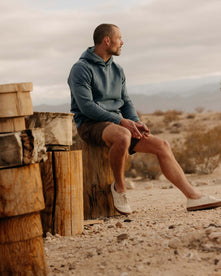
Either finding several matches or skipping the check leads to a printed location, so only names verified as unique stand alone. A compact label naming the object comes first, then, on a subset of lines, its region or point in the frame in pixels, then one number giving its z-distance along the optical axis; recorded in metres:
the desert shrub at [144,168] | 12.05
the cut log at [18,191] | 3.01
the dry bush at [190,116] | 32.72
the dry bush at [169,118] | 29.23
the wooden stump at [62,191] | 4.28
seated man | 5.06
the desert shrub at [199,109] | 44.31
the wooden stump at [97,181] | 5.38
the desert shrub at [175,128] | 25.61
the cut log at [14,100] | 3.31
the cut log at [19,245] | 3.07
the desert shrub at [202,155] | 12.08
